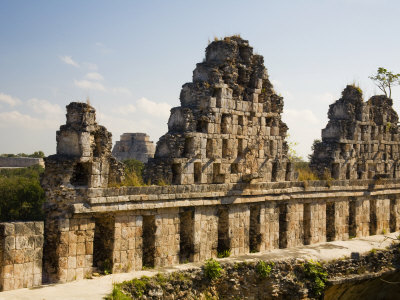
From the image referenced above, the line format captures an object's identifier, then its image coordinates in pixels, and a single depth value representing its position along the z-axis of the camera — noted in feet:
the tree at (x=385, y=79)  89.54
